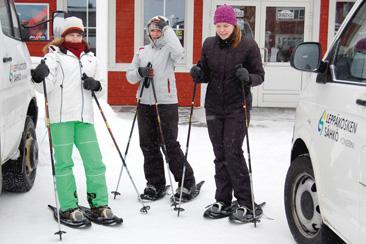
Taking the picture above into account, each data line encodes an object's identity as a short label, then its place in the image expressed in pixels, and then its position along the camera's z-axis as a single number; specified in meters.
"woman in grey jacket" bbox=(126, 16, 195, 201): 5.46
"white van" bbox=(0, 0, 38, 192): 4.45
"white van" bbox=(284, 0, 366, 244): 3.14
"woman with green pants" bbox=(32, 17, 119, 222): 4.72
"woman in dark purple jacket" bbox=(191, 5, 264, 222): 4.88
